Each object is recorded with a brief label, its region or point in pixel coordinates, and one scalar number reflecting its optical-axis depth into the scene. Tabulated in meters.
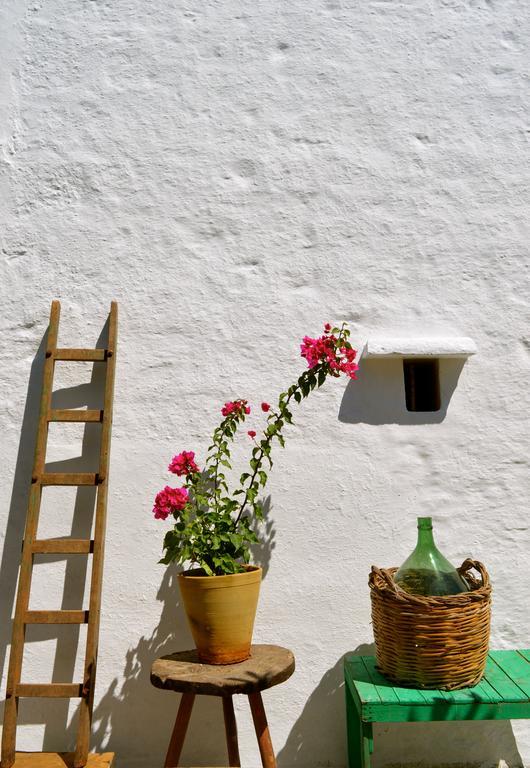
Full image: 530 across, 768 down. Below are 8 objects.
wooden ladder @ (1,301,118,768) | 2.43
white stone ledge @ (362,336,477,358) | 2.78
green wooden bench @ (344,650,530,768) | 2.18
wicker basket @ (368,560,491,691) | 2.25
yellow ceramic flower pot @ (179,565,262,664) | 2.37
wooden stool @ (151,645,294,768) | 2.20
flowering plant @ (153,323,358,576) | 2.46
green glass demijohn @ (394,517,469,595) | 2.37
